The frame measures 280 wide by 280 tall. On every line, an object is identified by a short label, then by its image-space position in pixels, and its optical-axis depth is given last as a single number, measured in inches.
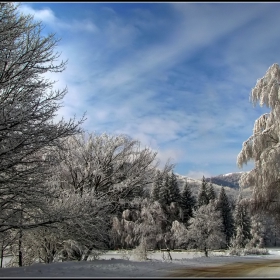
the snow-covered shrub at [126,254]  679.7
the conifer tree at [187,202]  2248.3
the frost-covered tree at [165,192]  2104.6
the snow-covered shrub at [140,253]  633.0
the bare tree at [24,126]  343.0
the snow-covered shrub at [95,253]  627.5
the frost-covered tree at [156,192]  2011.3
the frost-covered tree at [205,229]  1309.1
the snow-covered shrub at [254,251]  1205.9
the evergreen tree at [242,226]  2551.7
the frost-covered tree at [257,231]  2574.8
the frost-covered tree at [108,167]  683.4
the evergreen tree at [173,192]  2182.1
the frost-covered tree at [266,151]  543.5
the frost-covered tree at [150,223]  879.7
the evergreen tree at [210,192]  2458.8
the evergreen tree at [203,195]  2298.6
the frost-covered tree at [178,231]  1314.0
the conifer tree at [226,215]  2701.5
